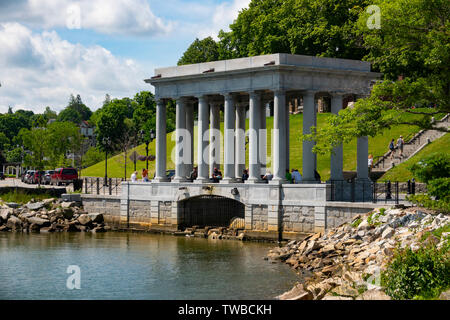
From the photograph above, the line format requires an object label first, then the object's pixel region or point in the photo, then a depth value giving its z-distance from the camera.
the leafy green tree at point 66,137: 120.19
